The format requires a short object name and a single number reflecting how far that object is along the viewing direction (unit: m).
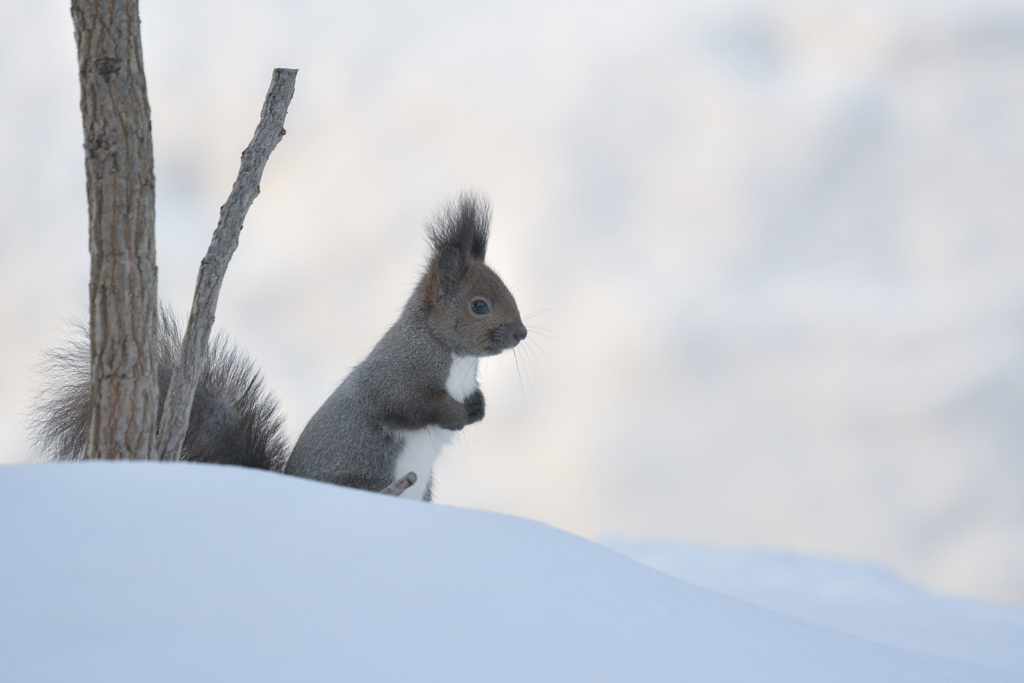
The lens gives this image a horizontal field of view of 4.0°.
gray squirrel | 7.54
